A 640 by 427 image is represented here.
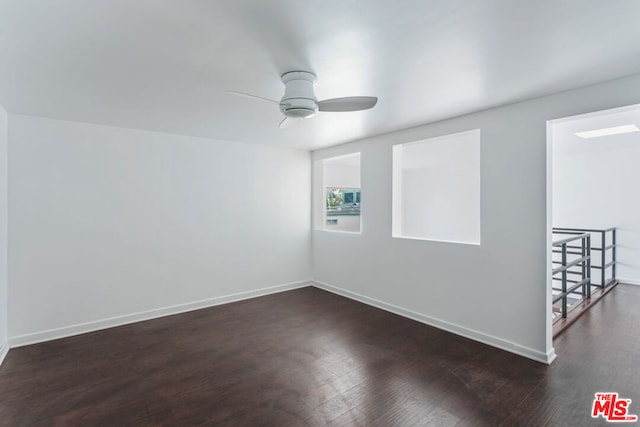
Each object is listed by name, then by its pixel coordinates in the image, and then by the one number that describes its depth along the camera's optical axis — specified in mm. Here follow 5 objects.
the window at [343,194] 7293
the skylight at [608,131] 4086
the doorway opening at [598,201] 4457
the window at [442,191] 5801
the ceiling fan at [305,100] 2173
